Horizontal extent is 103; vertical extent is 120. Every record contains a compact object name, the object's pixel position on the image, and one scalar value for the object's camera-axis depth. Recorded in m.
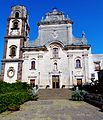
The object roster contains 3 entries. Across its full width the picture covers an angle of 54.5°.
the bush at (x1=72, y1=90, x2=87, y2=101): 11.47
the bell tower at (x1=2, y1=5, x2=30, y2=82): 19.10
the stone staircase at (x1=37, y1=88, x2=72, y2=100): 14.26
